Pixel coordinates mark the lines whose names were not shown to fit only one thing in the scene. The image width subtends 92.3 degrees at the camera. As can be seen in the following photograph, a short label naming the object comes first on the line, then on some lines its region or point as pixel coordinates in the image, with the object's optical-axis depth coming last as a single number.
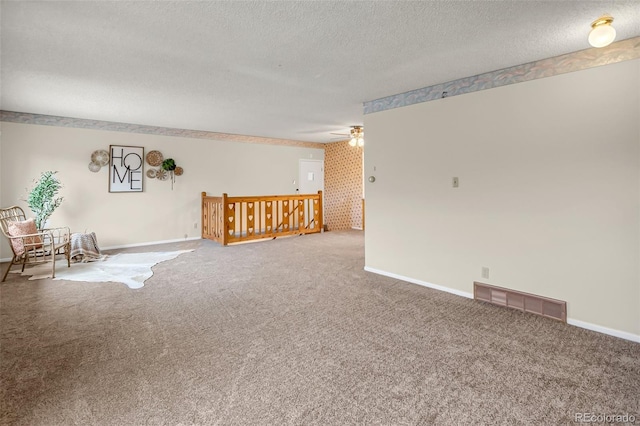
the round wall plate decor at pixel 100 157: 5.89
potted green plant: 4.95
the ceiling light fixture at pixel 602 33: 2.13
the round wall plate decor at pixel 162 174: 6.64
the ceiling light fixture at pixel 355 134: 6.59
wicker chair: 4.29
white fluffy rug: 4.25
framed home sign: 6.10
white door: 9.03
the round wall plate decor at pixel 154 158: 6.46
